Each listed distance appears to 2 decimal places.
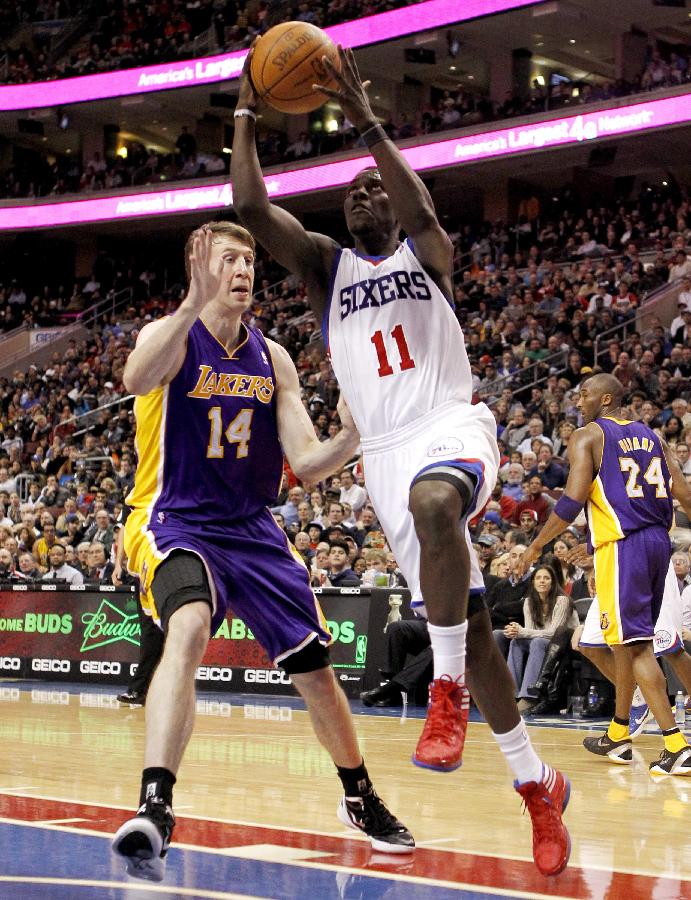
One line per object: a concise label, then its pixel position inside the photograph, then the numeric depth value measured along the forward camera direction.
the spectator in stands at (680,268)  19.64
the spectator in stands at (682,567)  10.39
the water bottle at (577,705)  10.73
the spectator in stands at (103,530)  16.41
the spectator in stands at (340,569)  12.72
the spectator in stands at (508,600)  11.15
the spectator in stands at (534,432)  15.19
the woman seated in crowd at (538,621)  10.69
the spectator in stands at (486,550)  11.95
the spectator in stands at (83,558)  15.66
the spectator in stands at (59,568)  14.86
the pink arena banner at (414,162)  22.58
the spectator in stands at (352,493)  15.40
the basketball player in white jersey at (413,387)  4.04
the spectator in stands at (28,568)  15.98
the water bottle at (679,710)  9.78
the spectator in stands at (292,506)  15.60
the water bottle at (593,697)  10.58
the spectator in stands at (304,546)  13.64
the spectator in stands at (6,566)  15.89
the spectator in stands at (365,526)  14.15
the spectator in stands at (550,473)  14.17
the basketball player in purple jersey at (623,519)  7.38
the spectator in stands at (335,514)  14.23
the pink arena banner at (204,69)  25.48
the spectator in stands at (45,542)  17.14
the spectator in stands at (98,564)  15.00
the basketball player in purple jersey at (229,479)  4.30
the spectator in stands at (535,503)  13.30
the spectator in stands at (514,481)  14.39
